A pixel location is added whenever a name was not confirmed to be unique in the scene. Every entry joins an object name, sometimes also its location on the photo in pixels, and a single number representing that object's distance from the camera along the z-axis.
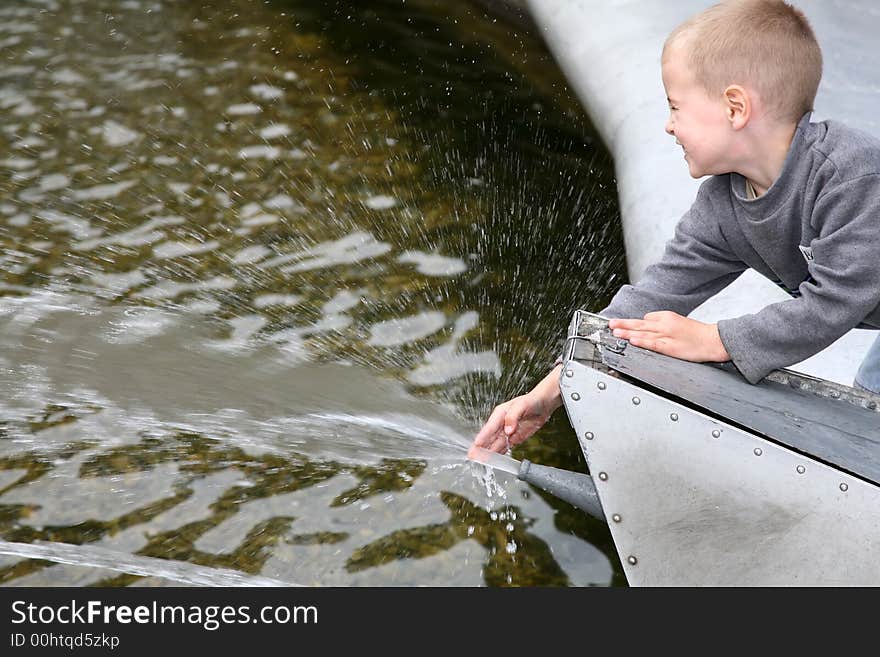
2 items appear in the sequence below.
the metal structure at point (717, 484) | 2.80
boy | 2.85
